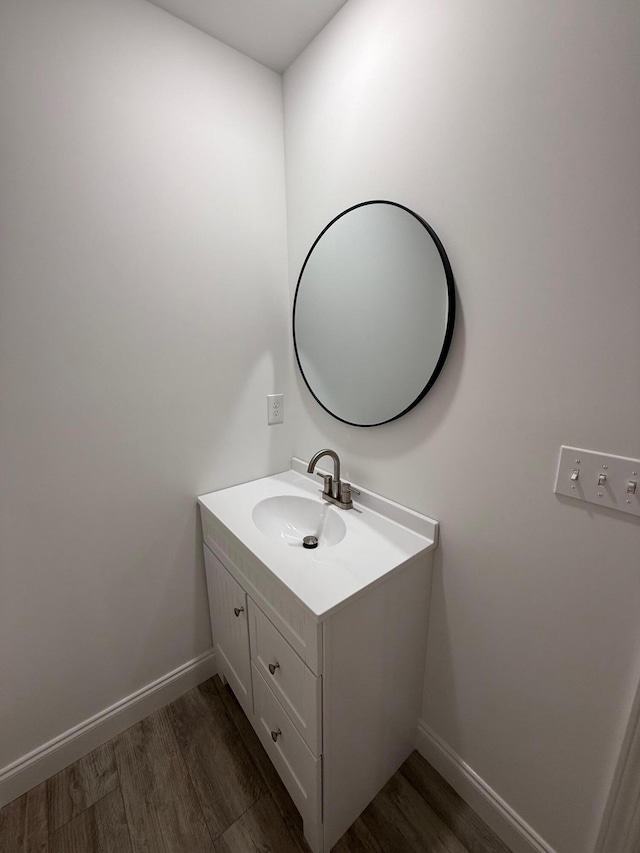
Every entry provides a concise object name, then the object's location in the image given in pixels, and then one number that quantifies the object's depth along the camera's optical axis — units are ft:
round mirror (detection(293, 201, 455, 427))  3.22
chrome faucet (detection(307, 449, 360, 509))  3.97
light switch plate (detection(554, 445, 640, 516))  2.31
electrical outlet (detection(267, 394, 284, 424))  4.99
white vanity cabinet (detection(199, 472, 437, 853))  2.91
